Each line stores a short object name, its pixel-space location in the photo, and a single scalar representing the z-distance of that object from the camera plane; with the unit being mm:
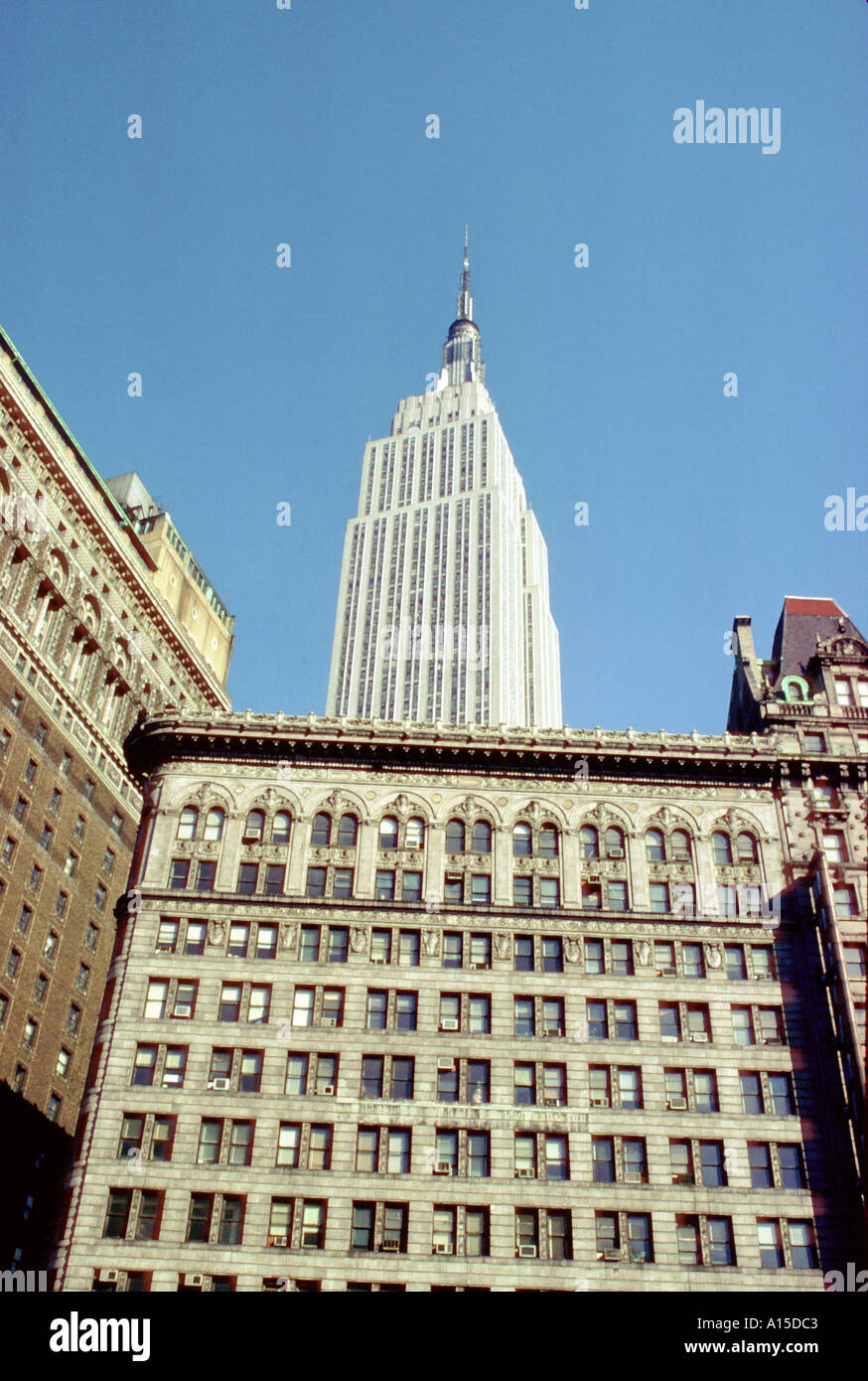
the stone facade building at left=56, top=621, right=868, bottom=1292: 50219
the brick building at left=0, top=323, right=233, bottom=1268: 70125
